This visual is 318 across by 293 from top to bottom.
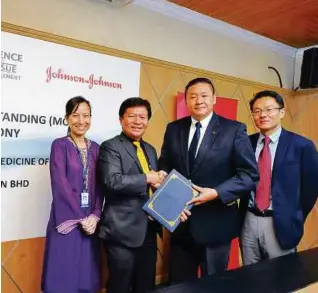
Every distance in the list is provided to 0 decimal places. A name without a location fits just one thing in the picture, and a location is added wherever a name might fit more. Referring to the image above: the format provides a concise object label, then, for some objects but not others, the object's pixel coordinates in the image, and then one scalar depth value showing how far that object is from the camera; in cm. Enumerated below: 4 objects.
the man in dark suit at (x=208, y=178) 155
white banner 198
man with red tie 174
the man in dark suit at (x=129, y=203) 161
